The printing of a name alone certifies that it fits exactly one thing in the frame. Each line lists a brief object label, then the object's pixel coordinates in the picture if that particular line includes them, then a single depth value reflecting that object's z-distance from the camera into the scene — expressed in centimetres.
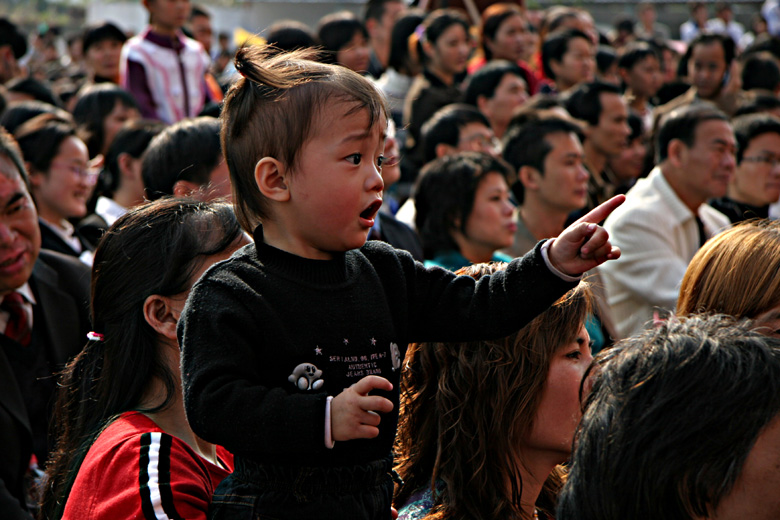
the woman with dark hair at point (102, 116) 593
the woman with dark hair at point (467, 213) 450
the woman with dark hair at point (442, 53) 758
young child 153
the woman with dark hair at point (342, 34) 840
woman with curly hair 213
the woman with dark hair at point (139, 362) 185
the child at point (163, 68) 666
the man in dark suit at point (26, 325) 292
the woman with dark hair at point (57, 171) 444
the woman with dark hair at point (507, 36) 861
